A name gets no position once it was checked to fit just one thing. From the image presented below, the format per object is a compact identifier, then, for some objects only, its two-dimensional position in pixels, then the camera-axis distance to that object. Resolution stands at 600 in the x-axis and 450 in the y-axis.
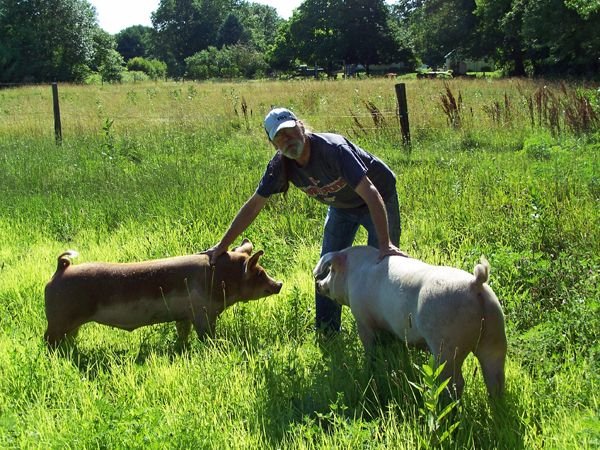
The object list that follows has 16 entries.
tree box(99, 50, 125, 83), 60.47
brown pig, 4.89
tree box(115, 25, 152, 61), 124.44
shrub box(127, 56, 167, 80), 79.62
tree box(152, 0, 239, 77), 109.00
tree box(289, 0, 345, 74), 70.57
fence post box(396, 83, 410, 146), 12.35
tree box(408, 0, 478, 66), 53.22
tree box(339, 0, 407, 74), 70.56
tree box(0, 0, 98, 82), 54.47
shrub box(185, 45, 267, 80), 67.69
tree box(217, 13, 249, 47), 109.00
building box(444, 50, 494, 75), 55.50
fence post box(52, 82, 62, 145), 14.61
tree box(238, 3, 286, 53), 109.75
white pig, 3.45
